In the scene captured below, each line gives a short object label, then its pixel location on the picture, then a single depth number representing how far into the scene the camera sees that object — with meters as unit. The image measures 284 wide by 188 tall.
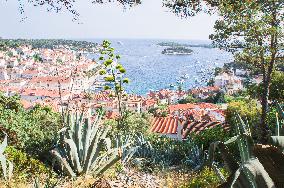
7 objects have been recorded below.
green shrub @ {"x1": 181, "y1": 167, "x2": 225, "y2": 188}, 4.75
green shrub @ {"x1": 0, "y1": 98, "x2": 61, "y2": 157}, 7.26
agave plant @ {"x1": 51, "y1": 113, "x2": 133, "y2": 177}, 5.68
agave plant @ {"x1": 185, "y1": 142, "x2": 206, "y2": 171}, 7.03
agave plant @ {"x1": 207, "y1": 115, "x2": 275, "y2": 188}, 1.47
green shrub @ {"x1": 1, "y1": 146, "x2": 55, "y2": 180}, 5.68
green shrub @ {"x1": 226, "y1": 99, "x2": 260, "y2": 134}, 22.33
